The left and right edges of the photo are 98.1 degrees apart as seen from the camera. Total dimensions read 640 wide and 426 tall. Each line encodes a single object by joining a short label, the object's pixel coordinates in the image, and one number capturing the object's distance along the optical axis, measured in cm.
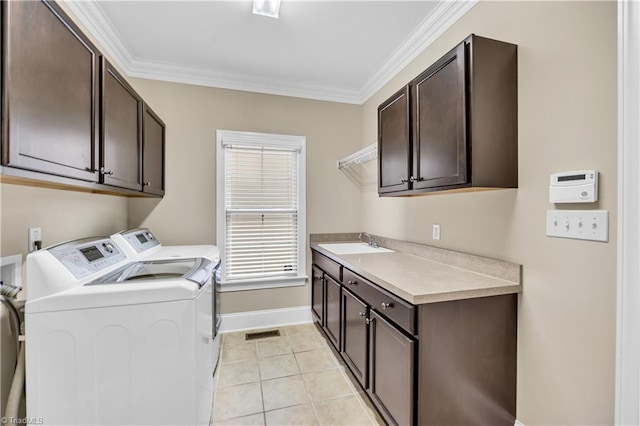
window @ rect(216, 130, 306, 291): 296
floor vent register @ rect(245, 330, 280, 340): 285
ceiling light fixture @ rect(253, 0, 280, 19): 190
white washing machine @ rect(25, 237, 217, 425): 119
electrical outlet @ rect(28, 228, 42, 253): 149
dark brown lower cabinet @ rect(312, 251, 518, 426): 134
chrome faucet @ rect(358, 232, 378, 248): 293
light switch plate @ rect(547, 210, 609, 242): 116
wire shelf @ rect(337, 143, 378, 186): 293
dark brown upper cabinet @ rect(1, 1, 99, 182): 96
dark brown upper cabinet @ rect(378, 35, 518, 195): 144
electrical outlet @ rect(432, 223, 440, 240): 215
